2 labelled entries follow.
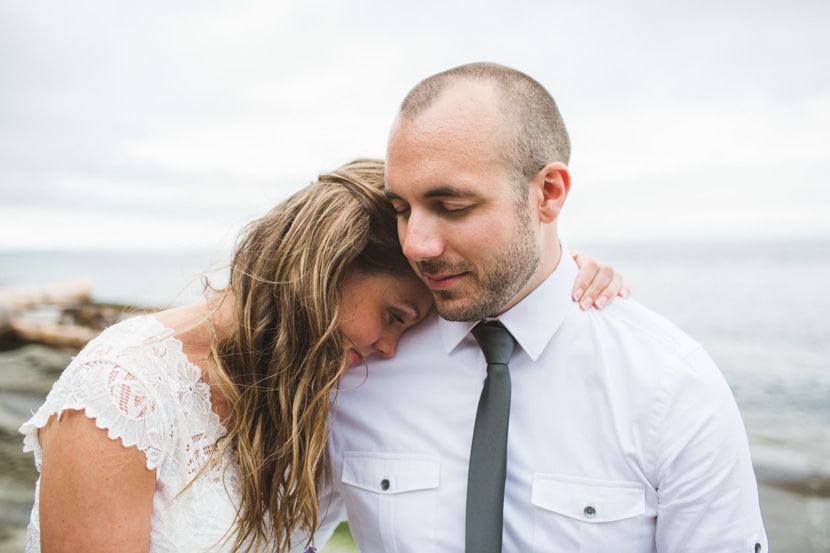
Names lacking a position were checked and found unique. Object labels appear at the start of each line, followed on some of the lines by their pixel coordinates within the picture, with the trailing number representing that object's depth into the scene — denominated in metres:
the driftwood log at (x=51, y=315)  8.80
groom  0.85
